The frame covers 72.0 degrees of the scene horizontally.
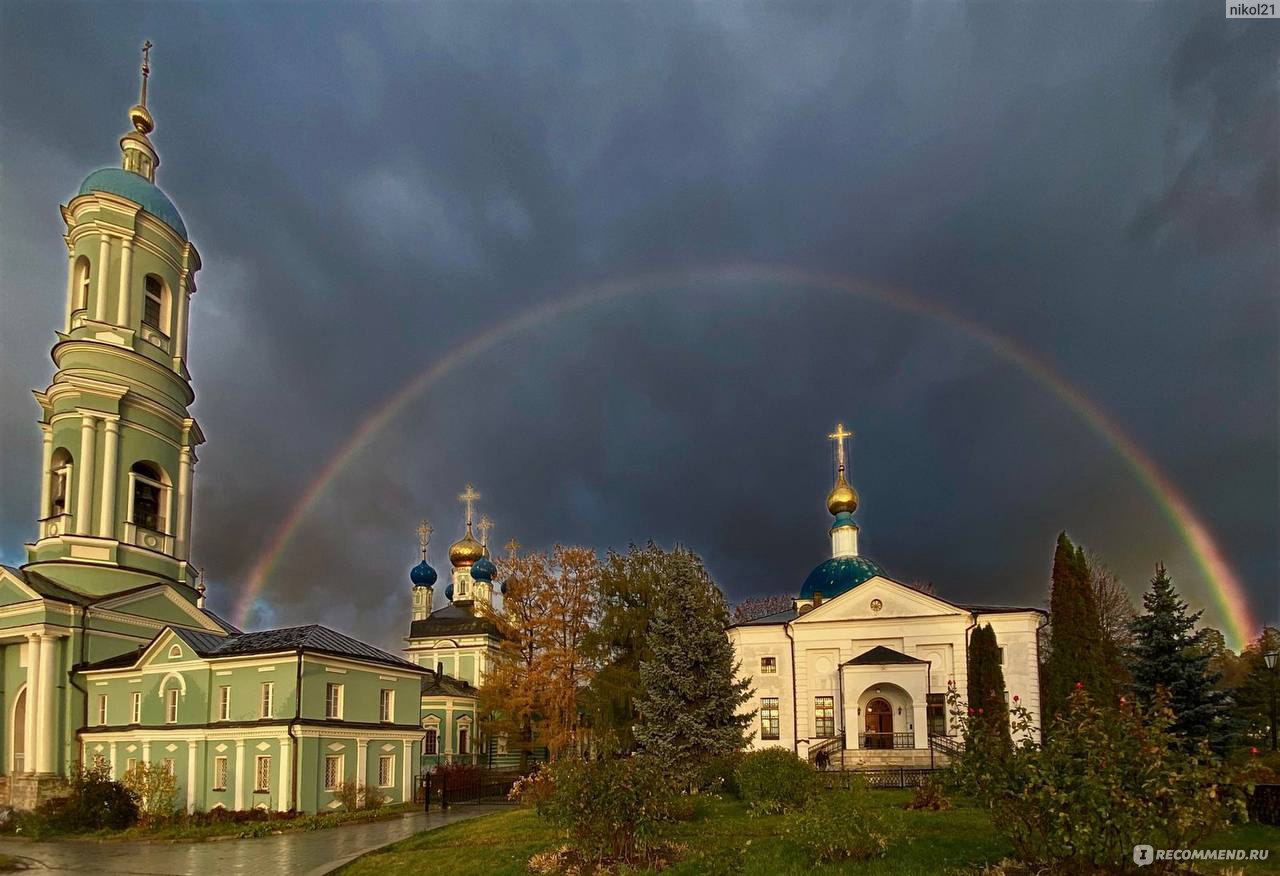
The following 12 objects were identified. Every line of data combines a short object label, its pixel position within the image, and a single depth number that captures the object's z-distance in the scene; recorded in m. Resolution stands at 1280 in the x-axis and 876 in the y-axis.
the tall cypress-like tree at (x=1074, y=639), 28.83
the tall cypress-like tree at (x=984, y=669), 31.02
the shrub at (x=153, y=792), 23.95
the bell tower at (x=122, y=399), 30.78
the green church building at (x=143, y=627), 25.45
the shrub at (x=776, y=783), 17.95
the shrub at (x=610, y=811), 12.16
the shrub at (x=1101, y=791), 8.57
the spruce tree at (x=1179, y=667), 23.78
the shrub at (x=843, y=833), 11.75
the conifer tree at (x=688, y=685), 24.05
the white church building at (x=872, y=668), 33.34
